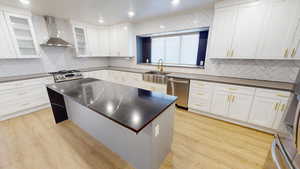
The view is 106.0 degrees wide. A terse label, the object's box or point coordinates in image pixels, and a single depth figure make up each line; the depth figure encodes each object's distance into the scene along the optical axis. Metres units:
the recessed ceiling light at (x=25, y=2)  2.33
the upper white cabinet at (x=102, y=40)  3.91
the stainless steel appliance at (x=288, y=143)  0.77
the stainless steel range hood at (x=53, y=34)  3.17
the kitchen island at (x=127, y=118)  1.12
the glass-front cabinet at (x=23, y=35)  2.63
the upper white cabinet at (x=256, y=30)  1.92
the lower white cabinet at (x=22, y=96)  2.52
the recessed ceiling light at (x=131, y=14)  3.01
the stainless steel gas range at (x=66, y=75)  3.18
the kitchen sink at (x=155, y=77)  3.20
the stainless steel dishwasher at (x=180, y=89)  2.88
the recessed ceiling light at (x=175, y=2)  2.38
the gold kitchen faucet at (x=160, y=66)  3.76
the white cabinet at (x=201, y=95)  2.62
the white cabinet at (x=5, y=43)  2.51
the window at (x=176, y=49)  3.42
